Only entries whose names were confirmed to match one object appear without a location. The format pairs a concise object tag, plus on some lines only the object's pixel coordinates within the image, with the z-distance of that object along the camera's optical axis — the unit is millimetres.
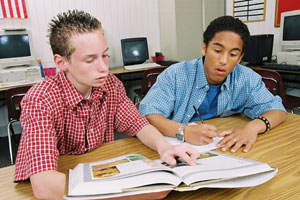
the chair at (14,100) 2334
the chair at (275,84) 2211
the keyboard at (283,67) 2585
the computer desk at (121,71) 3347
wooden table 656
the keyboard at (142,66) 3564
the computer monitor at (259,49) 3045
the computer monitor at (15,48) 2957
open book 542
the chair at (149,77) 2977
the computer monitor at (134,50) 3750
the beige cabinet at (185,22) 3809
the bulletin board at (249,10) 3430
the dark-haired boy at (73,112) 720
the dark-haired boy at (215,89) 1237
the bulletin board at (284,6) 3045
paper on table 929
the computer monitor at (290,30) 2811
